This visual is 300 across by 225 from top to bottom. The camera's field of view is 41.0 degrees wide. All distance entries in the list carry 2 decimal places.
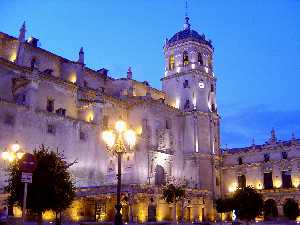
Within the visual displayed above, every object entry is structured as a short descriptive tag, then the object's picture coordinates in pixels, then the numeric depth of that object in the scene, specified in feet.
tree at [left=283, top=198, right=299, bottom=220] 167.94
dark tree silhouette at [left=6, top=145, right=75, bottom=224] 74.84
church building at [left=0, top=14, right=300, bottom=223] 141.08
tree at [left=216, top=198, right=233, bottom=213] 167.26
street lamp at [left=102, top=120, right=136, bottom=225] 63.41
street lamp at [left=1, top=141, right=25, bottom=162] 79.88
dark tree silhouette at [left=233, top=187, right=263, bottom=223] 124.16
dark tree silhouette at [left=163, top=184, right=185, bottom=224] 140.97
